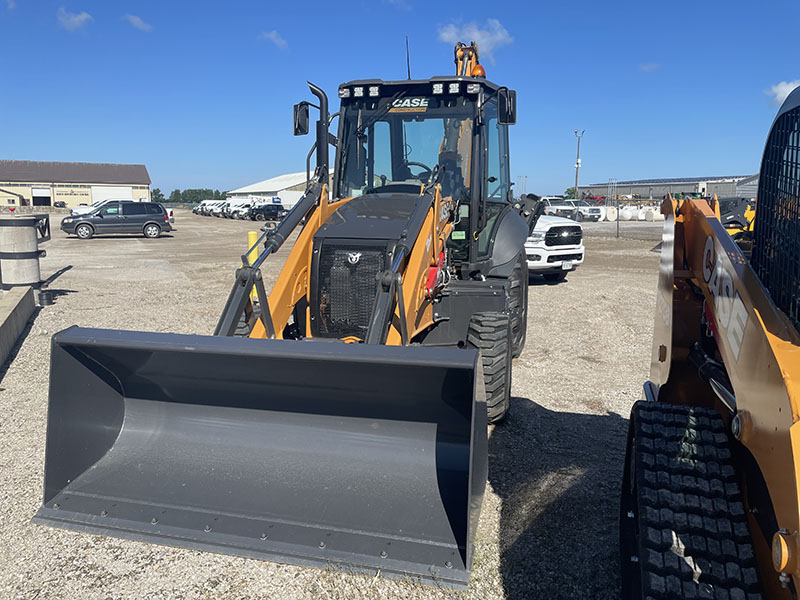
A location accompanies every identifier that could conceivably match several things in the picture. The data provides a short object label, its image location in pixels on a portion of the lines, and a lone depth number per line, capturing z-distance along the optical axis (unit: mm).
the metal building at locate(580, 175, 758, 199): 87006
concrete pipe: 10156
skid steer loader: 1666
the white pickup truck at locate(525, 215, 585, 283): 13203
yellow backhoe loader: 2976
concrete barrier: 7191
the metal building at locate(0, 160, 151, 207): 76250
